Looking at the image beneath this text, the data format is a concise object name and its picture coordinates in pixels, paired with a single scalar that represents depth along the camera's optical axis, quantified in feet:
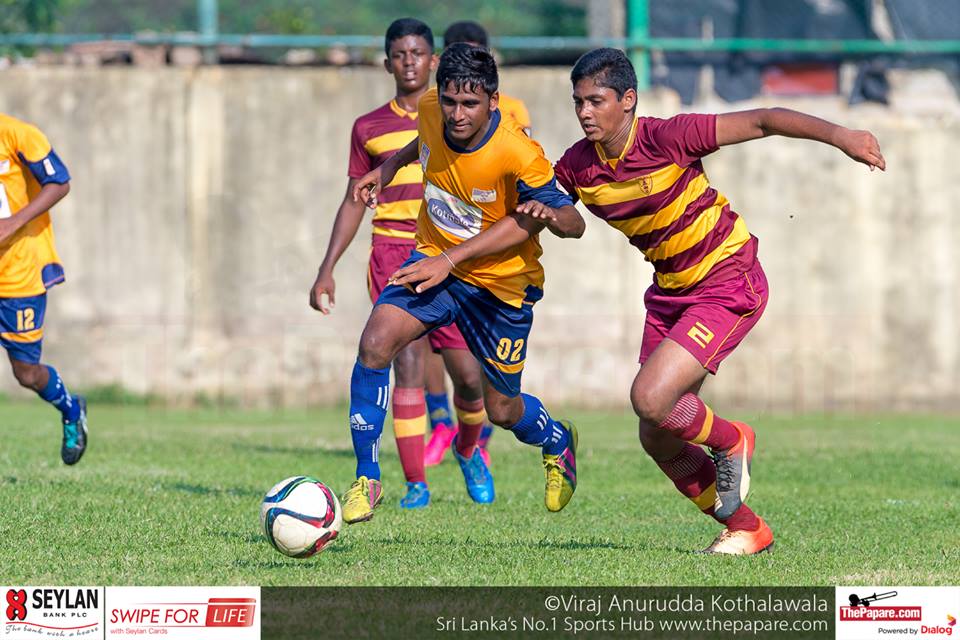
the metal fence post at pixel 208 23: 115.44
